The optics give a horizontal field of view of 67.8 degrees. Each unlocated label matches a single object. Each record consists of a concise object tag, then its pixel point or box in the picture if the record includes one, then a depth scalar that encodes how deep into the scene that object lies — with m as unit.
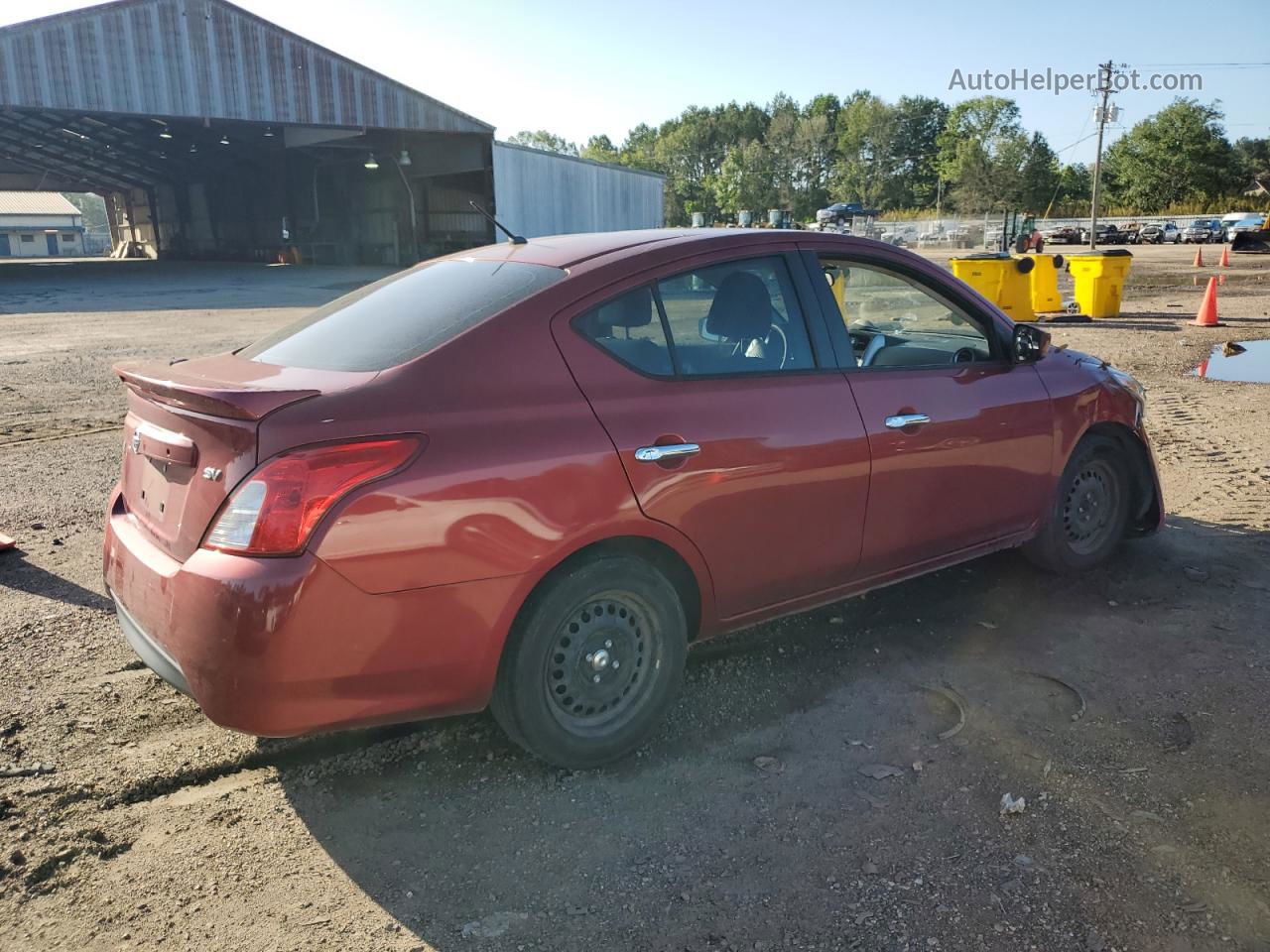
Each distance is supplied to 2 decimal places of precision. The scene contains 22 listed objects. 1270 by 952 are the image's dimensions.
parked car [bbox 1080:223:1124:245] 58.28
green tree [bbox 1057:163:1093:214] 89.01
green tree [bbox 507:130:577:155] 161.75
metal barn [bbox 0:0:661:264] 28.97
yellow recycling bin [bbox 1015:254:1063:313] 17.28
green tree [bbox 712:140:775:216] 112.38
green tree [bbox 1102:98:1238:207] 78.81
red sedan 2.57
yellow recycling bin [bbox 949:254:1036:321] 15.89
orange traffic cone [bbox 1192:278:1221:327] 15.54
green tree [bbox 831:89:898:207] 110.88
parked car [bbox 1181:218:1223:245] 55.81
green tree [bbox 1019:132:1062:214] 88.50
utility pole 53.09
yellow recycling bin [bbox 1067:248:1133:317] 16.48
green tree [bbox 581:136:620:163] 158.25
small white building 98.56
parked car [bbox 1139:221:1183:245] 58.59
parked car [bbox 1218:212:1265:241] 53.25
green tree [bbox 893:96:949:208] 112.50
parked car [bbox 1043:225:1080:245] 59.97
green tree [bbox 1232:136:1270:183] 80.69
